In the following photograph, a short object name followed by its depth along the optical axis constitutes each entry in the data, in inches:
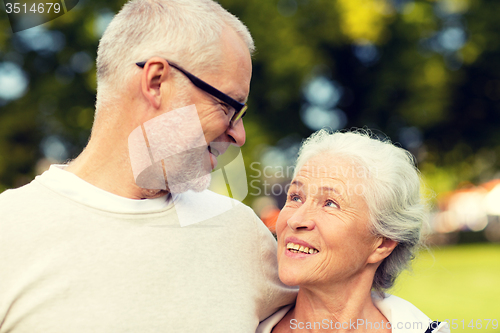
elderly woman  78.2
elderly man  73.2
